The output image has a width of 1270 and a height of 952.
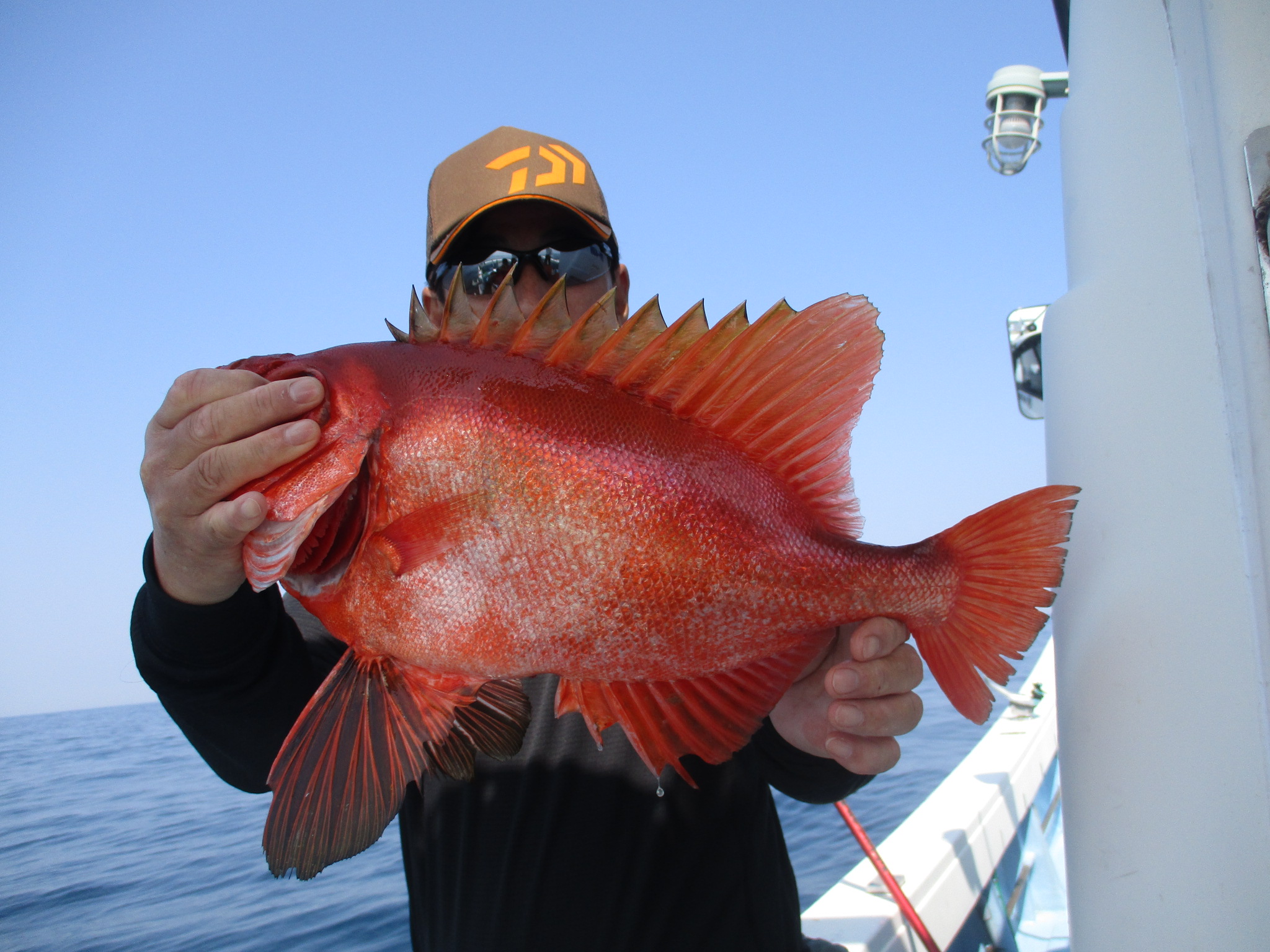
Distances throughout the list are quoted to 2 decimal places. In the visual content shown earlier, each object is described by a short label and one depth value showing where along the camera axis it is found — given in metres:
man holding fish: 0.54
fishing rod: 1.10
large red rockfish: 0.52
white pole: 0.48
